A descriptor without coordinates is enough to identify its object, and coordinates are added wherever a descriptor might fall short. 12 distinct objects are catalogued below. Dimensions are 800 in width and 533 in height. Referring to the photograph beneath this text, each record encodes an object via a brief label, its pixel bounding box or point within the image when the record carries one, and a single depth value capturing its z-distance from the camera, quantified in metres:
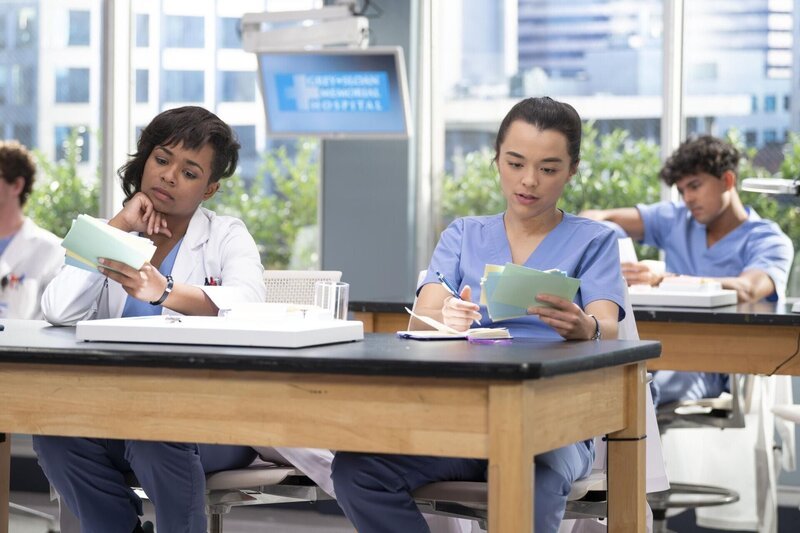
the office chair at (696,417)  6.78
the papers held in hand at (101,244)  4.12
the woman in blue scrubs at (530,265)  4.18
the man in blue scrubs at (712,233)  7.22
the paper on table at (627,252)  6.91
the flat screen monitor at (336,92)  8.62
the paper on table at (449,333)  4.12
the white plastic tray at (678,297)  6.47
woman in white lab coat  4.44
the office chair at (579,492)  4.20
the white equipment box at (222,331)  3.80
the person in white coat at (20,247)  7.23
